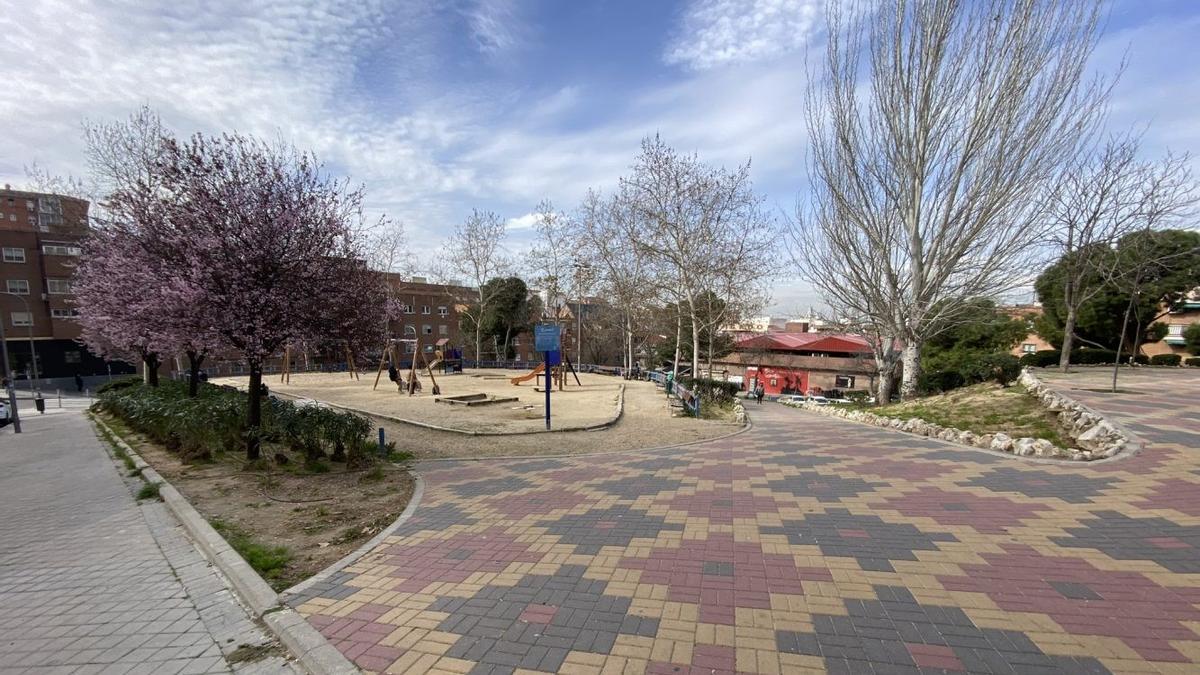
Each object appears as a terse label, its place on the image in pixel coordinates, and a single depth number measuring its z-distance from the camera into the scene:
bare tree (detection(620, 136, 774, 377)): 18.98
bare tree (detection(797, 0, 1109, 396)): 11.91
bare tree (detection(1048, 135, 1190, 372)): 18.00
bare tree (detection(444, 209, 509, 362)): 33.70
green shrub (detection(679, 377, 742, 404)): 15.91
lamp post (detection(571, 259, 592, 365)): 28.10
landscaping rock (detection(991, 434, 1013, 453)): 7.24
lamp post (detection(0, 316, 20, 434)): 15.09
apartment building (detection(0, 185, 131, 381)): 36.38
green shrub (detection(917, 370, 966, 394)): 14.70
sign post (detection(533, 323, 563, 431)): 11.20
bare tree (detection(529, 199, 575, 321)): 33.09
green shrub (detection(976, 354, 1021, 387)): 13.26
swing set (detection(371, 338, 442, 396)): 18.27
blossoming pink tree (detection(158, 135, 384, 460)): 6.70
